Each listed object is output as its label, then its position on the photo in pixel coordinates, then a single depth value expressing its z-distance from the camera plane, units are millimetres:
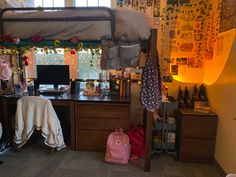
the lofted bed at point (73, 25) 1971
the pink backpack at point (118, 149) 2535
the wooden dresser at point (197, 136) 2484
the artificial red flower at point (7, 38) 2105
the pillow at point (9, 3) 2246
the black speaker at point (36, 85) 3233
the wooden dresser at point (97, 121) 2727
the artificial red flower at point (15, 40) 2109
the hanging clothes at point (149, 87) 2250
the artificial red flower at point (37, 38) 2072
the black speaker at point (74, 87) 3166
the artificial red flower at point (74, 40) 2039
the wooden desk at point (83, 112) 2721
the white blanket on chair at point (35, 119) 2584
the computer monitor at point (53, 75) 3209
